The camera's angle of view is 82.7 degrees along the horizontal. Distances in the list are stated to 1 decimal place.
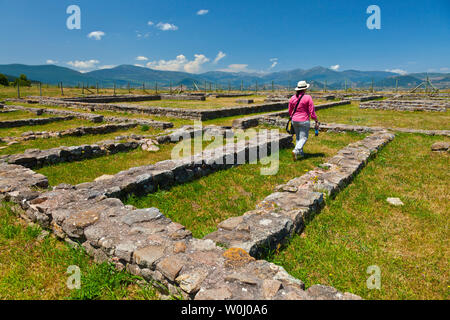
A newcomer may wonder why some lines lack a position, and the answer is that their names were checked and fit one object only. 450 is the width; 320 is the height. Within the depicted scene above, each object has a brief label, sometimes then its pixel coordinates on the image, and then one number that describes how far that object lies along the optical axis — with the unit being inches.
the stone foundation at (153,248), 97.8
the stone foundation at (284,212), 139.7
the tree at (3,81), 2111.3
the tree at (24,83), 2261.3
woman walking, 303.3
